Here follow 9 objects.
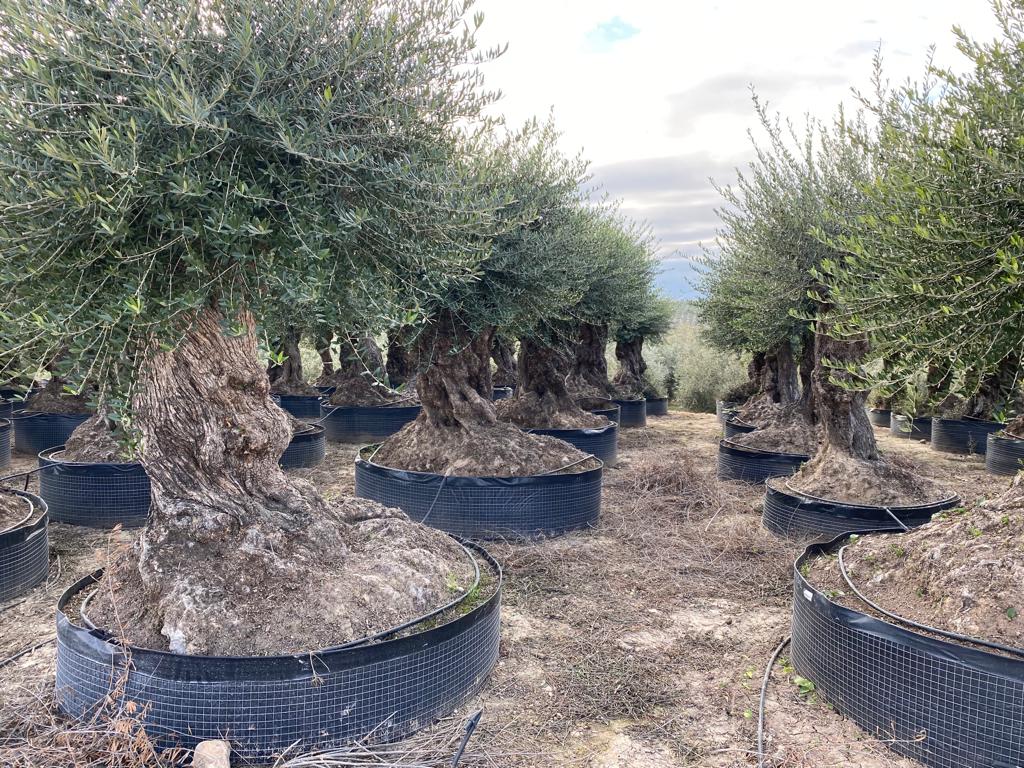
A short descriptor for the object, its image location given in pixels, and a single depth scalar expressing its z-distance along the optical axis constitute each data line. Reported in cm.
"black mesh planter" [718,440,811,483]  1127
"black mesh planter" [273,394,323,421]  1658
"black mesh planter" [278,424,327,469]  1252
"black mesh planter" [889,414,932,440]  1691
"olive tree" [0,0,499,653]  389
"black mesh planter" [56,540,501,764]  417
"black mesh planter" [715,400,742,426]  1920
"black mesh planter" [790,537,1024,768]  412
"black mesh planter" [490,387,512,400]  2034
